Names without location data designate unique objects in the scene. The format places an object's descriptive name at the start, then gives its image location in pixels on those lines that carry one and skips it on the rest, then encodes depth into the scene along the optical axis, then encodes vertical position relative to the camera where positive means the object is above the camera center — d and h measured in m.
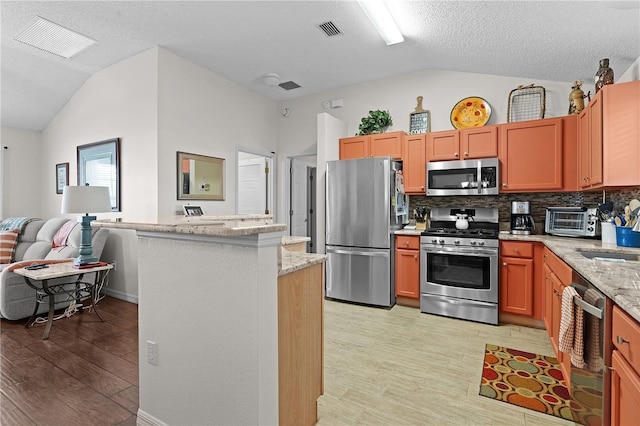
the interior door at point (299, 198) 5.68 +0.23
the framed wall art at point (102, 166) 4.04 +0.63
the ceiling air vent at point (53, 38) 3.34 +2.01
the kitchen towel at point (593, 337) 1.34 -0.58
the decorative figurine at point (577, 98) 3.14 +1.17
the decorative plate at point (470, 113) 3.79 +1.23
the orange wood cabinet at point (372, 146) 4.05 +0.88
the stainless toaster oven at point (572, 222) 2.96 -0.12
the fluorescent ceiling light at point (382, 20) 2.69 +1.82
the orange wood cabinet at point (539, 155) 3.18 +0.59
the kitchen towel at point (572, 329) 1.50 -0.61
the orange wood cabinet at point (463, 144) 3.53 +0.80
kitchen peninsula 1.28 -0.51
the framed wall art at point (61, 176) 4.98 +0.57
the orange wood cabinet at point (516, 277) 3.11 -0.70
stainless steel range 3.25 -0.66
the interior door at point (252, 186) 5.68 +0.47
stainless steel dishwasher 1.27 -0.67
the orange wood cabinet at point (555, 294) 2.06 -0.67
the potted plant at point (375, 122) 4.32 +1.25
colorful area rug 1.93 -1.22
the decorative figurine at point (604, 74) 2.45 +1.10
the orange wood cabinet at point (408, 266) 3.72 -0.70
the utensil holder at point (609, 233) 2.54 -0.20
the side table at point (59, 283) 2.93 -0.80
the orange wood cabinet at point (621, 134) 2.20 +0.56
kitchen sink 2.06 -0.32
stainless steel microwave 3.47 +0.39
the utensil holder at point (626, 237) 2.28 -0.21
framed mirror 3.92 +0.45
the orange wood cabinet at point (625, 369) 1.01 -0.57
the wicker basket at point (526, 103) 3.51 +1.26
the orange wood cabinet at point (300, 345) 1.45 -0.70
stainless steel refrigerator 3.74 -0.21
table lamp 3.26 +0.06
